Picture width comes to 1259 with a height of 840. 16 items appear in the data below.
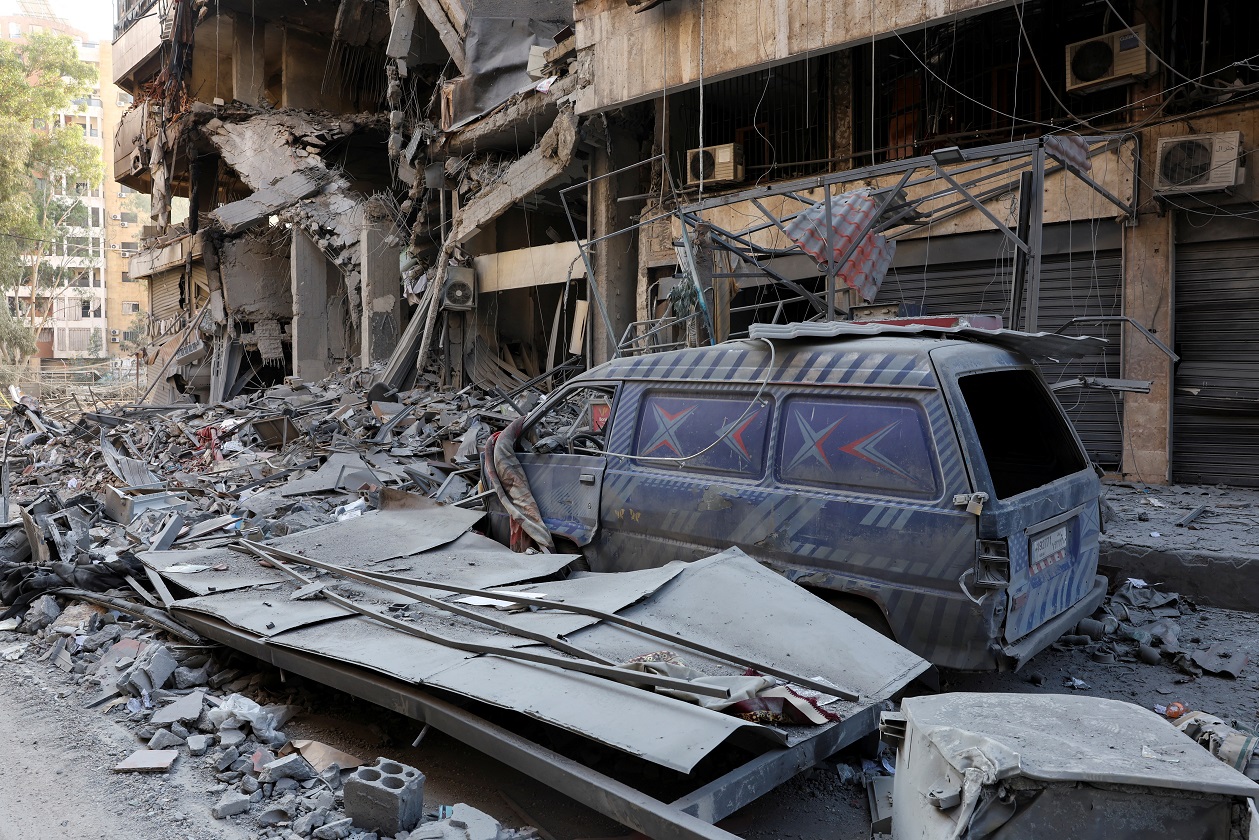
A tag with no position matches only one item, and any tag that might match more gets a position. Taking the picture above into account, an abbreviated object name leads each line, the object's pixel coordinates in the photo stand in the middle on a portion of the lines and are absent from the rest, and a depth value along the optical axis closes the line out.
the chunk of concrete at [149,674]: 4.56
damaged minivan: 3.73
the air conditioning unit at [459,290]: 16.02
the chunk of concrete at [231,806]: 3.38
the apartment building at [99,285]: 56.38
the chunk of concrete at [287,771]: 3.60
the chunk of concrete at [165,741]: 3.99
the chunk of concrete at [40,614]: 5.70
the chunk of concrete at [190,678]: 4.64
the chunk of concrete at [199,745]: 3.94
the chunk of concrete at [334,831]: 3.15
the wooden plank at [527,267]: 14.90
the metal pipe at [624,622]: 3.38
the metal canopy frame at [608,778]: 2.79
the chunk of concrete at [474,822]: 3.04
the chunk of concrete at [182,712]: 4.17
